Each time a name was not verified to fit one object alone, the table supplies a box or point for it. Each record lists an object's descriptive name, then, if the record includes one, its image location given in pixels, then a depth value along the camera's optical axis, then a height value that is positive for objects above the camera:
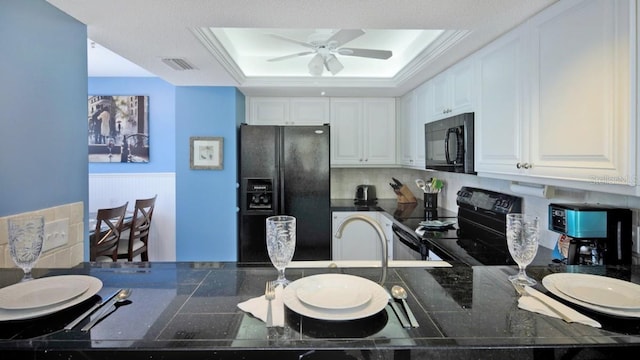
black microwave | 2.21 +0.25
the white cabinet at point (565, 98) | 1.15 +0.36
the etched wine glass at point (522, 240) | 0.97 -0.20
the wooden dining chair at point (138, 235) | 3.30 -0.65
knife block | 3.76 -0.23
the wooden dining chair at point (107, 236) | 2.89 -0.56
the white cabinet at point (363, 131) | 3.76 +0.54
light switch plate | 1.30 -0.24
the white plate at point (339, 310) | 0.75 -0.33
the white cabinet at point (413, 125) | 3.12 +0.56
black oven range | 1.81 -0.43
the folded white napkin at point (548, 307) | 0.76 -0.34
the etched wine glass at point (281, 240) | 0.95 -0.19
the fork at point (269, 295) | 0.77 -0.32
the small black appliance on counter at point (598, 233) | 1.33 -0.24
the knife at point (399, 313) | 0.75 -0.35
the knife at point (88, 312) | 0.74 -0.34
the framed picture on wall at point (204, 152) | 3.26 +0.26
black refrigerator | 3.30 -0.09
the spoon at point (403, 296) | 0.77 -0.34
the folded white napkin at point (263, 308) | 0.77 -0.34
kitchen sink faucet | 1.01 -0.19
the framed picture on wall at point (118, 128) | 4.13 +0.65
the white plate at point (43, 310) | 0.74 -0.32
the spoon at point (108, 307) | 0.74 -0.34
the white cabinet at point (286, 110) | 3.69 +0.78
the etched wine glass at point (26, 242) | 0.95 -0.20
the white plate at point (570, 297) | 0.77 -0.33
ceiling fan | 2.26 +0.96
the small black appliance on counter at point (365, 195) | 3.88 -0.23
